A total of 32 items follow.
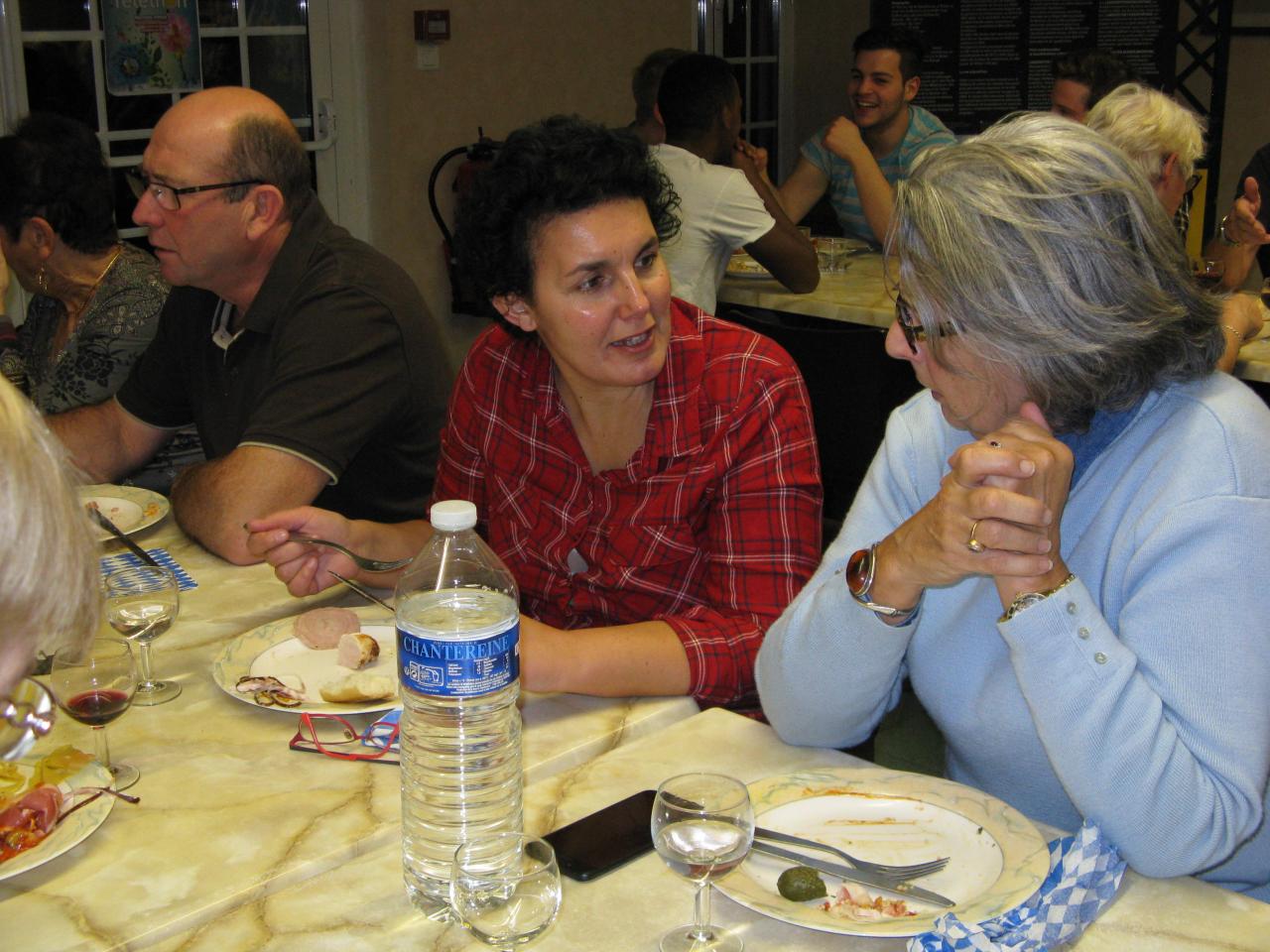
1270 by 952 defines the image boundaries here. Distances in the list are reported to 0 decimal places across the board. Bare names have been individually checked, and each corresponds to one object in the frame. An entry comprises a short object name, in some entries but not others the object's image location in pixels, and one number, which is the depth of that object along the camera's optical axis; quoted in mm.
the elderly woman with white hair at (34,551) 794
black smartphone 1224
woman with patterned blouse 2904
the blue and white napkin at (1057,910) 1063
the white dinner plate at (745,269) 4668
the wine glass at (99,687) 1396
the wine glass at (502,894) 1054
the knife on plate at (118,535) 1895
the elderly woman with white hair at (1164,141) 3260
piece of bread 1562
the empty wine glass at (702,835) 1078
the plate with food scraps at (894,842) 1123
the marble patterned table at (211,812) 1193
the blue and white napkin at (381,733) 1482
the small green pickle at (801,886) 1162
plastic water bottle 1150
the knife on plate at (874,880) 1158
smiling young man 5320
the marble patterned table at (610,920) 1122
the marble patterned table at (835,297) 3953
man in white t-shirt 3893
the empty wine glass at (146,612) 1595
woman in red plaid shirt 1820
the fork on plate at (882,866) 1182
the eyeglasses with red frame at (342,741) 1462
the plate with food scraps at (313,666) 1564
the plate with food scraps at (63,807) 1251
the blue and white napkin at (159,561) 1861
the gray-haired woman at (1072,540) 1264
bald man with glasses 2223
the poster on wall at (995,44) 6375
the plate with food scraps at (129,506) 2270
